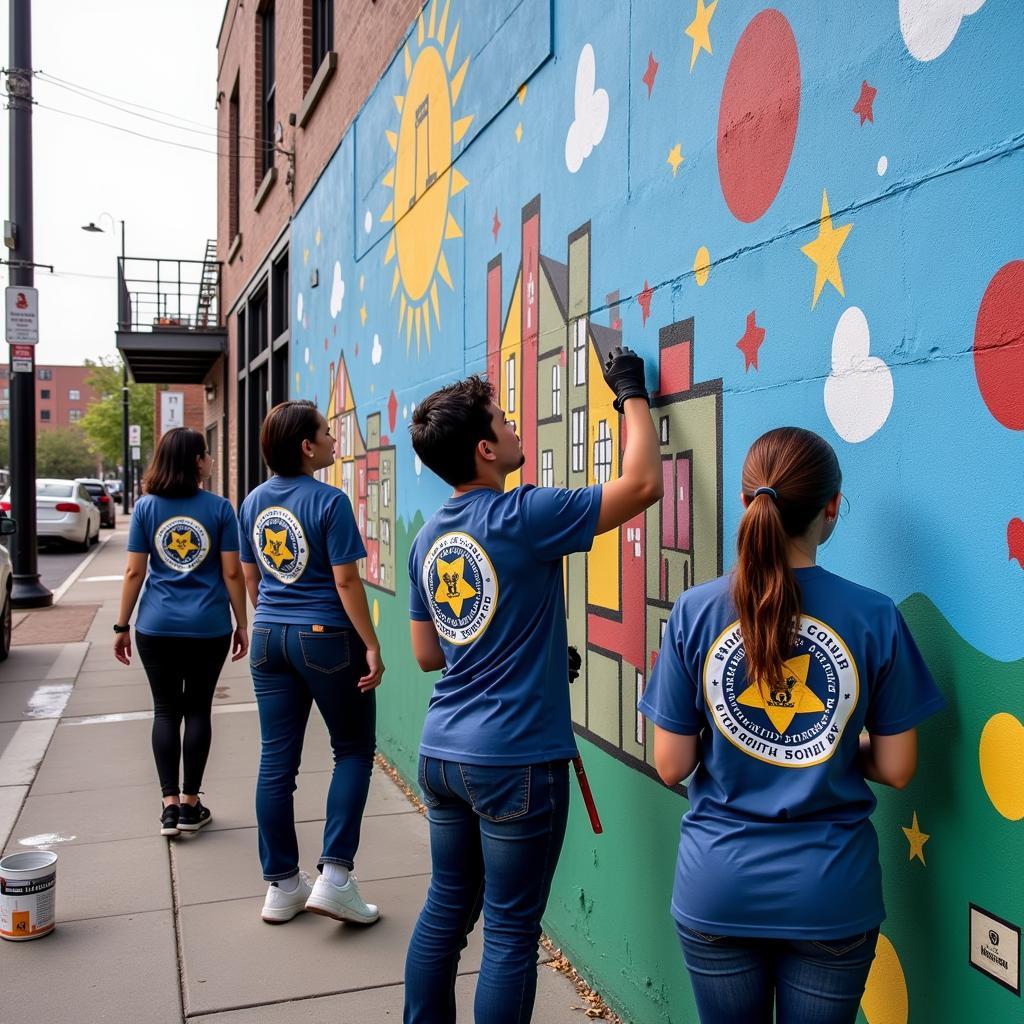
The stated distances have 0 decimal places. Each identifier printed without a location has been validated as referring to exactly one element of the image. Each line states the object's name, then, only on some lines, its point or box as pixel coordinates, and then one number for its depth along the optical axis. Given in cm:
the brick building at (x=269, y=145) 777
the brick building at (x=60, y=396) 12512
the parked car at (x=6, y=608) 974
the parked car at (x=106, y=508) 3397
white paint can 373
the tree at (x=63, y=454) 10425
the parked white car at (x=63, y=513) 2270
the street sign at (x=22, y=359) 1368
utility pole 1356
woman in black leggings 486
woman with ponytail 178
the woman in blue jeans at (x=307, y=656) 389
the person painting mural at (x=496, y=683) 249
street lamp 4469
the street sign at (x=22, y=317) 1381
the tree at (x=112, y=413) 5719
